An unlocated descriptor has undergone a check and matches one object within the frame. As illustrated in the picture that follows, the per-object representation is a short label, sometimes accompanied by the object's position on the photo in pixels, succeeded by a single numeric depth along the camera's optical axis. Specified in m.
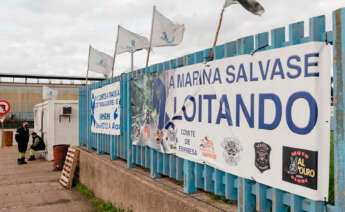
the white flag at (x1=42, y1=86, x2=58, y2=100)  18.52
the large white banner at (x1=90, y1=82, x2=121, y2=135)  6.94
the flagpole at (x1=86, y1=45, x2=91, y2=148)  9.37
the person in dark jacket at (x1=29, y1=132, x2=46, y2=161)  13.27
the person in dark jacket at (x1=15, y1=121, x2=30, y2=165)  12.35
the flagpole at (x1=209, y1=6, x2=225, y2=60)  3.91
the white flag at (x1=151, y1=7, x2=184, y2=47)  6.77
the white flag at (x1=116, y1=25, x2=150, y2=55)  8.71
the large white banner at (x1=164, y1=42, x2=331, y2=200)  2.50
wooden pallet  8.63
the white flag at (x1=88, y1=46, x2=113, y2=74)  10.48
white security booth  13.20
